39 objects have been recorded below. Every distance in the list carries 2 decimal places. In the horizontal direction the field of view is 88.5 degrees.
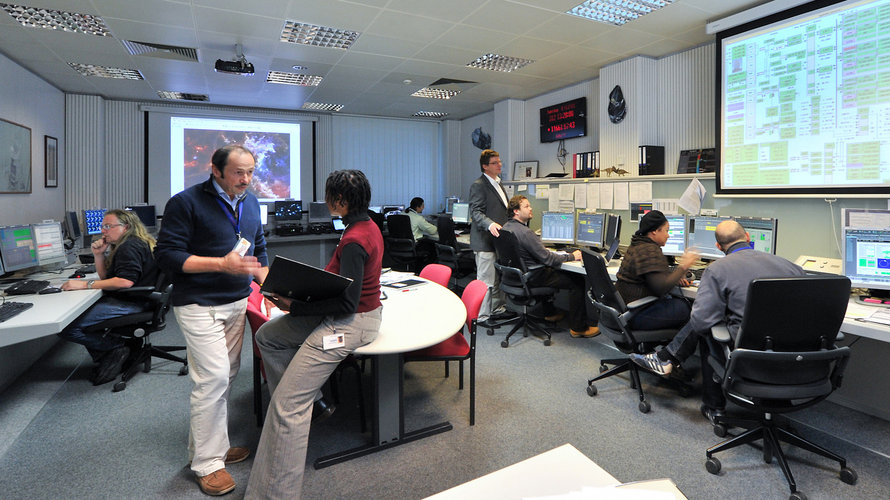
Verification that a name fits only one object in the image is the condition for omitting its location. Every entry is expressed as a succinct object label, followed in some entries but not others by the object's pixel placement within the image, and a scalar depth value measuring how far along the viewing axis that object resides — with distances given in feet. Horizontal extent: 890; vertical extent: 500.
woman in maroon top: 5.47
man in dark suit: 14.26
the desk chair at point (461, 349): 7.72
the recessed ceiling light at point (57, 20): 11.79
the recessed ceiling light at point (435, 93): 20.77
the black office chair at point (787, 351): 6.10
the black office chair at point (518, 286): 12.76
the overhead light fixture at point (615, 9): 11.45
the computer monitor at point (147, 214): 20.13
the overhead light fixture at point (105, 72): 16.80
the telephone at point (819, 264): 9.25
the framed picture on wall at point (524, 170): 20.42
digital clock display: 17.98
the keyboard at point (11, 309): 7.41
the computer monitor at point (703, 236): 11.13
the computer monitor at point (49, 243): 11.90
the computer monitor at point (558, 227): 15.62
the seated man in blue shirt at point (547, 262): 12.63
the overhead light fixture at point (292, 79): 17.97
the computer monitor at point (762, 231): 9.73
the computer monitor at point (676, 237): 11.82
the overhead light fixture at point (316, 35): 13.07
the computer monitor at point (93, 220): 17.65
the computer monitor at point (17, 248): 10.66
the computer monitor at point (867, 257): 7.91
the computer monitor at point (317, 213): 22.95
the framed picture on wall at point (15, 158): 14.82
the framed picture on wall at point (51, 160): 18.40
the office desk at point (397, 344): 6.43
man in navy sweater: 6.10
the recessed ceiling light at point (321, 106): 23.25
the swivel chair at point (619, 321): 9.01
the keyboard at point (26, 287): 9.31
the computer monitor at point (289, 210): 21.98
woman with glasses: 9.88
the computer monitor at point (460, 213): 24.17
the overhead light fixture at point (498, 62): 15.88
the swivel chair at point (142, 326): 10.15
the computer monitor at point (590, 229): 14.58
